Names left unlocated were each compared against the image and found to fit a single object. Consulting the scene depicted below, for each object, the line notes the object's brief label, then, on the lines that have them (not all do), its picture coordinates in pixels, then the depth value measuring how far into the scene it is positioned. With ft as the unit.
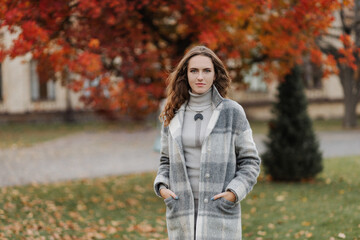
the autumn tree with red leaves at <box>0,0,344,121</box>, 21.50
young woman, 9.62
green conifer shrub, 32.01
